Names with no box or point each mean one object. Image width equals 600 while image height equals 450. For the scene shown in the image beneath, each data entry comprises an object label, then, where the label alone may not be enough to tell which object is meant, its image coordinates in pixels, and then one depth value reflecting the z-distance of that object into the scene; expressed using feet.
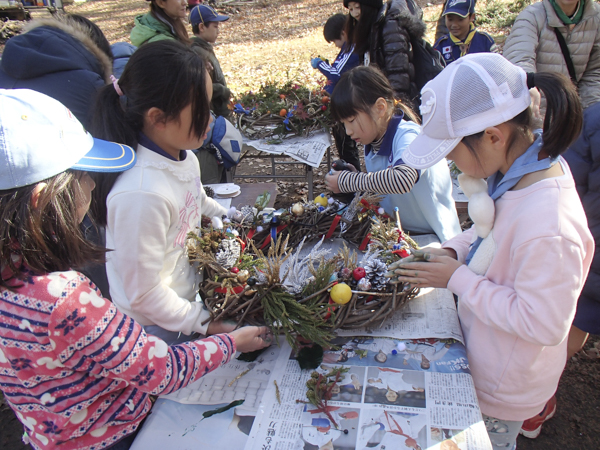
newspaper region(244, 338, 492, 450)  3.60
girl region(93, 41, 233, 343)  4.52
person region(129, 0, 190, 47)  11.36
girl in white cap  3.40
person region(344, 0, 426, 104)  11.61
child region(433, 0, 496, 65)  12.78
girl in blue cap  2.87
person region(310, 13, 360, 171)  12.99
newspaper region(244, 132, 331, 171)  11.91
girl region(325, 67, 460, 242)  6.91
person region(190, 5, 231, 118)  12.44
